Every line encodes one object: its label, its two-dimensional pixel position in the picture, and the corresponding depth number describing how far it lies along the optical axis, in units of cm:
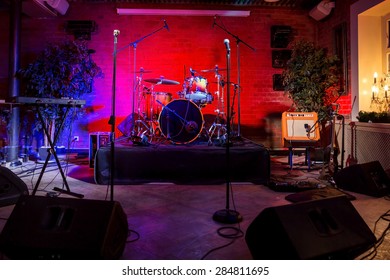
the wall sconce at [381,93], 534
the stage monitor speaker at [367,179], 353
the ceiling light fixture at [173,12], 691
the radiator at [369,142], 416
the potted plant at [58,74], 591
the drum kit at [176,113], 476
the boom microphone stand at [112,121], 253
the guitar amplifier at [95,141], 516
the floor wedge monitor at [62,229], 163
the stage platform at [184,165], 405
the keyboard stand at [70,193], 335
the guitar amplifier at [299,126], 555
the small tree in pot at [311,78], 602
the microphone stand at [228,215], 268
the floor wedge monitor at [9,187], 313
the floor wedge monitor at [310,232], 160
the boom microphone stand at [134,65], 678
